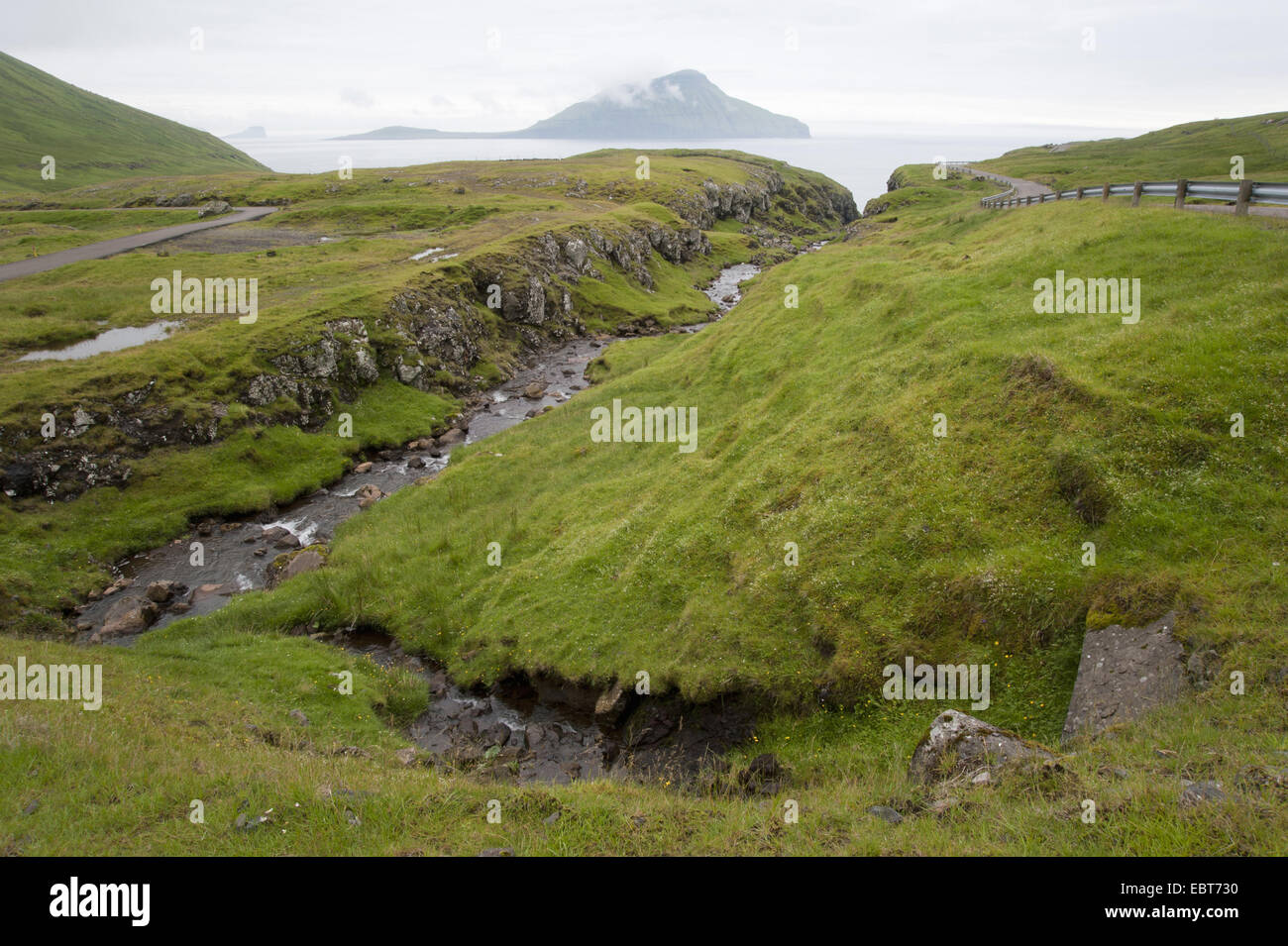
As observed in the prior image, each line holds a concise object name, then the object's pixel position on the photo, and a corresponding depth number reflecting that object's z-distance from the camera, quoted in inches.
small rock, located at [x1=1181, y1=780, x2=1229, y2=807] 388.8
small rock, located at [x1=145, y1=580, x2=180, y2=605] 1370.6
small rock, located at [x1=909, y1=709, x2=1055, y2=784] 514.6
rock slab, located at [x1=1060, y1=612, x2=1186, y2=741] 550.9
